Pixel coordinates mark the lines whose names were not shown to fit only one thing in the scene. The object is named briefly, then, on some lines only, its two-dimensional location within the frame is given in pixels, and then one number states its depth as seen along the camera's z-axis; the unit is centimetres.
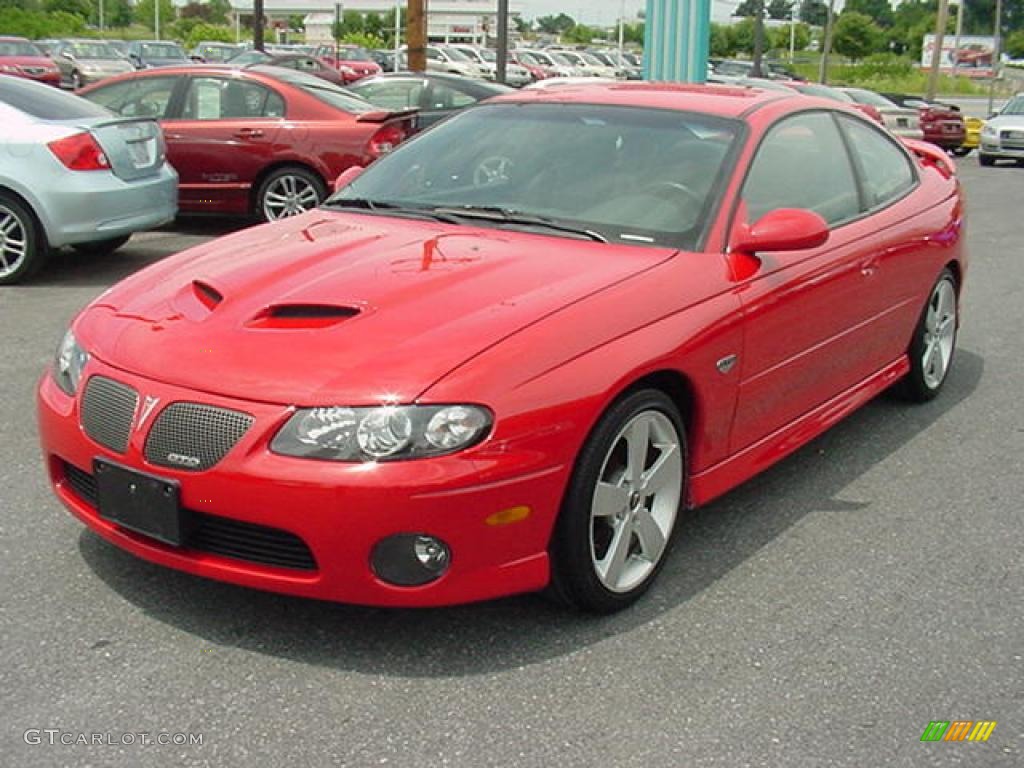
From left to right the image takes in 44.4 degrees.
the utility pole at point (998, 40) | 4214
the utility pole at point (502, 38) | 3212
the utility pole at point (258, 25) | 3152
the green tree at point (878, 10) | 12500
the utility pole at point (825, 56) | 5061
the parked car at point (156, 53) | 3766
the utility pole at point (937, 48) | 3776
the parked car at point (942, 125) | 2555
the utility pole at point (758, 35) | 3910
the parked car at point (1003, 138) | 2364
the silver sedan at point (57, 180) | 803
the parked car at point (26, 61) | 3008
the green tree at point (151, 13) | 11329
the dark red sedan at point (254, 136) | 1029
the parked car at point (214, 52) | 3888
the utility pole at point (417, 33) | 1844
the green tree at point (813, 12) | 9131
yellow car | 2700
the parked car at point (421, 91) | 1433
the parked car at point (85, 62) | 3288
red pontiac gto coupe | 308
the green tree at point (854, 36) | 8012
